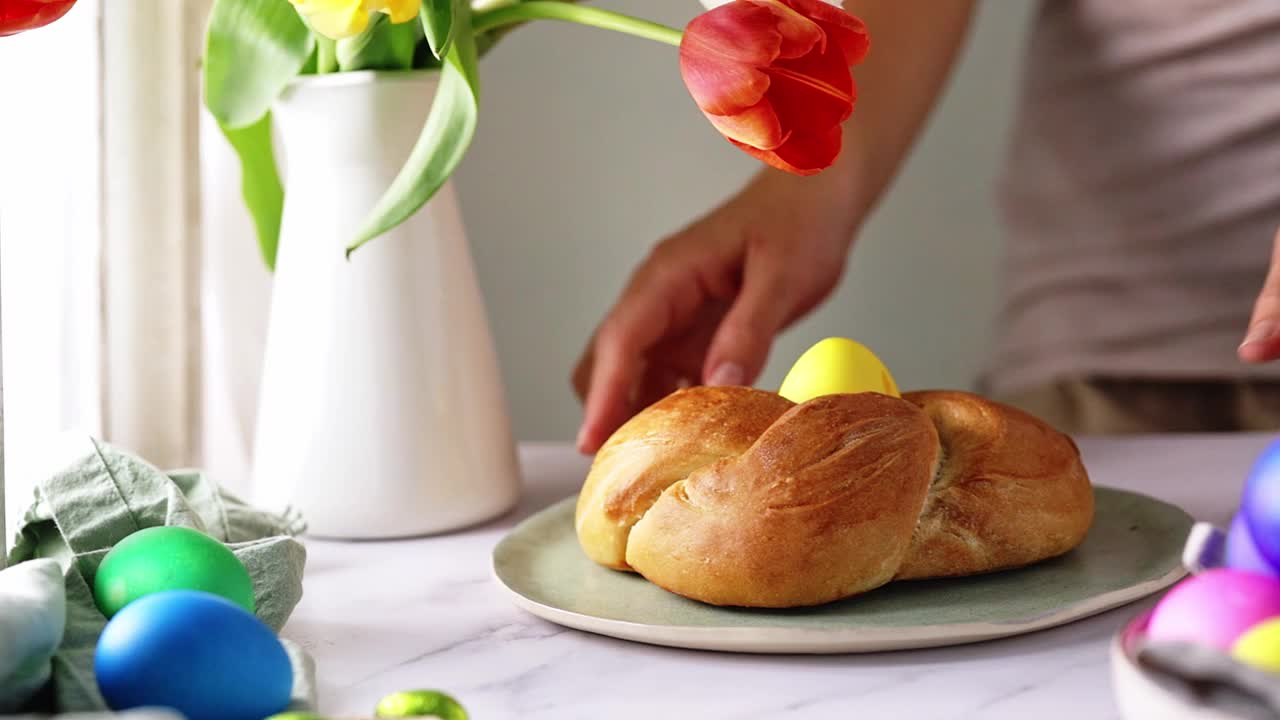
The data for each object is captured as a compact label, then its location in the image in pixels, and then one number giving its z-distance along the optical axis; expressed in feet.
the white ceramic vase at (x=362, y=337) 2.21
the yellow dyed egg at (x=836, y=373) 2.10
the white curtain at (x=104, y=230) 2.48
